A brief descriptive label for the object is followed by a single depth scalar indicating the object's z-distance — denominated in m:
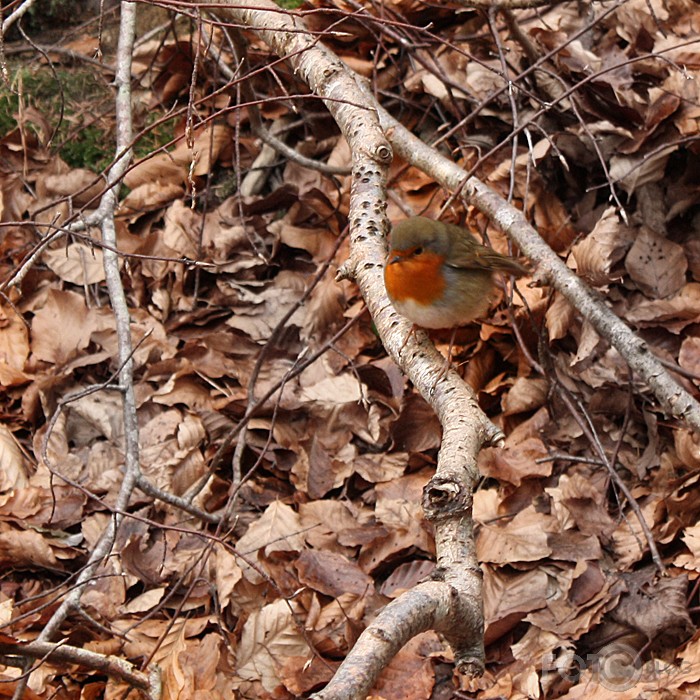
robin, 2.65
